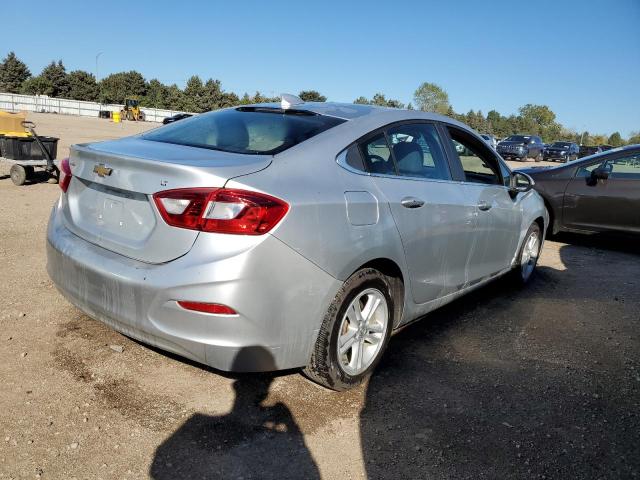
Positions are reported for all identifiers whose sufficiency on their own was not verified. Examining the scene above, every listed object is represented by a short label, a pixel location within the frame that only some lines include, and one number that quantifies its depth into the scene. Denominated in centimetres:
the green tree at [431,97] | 10556
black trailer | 941
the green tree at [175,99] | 9025
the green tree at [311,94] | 9217
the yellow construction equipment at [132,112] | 6253
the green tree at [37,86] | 8562
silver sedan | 245
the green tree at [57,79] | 8756
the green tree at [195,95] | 8950
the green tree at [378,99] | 8425
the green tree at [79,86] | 8994
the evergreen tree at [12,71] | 9126
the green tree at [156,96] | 9275
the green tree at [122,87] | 9298
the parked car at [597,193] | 743
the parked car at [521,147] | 3469
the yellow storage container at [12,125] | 966
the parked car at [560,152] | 3878
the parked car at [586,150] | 4518
